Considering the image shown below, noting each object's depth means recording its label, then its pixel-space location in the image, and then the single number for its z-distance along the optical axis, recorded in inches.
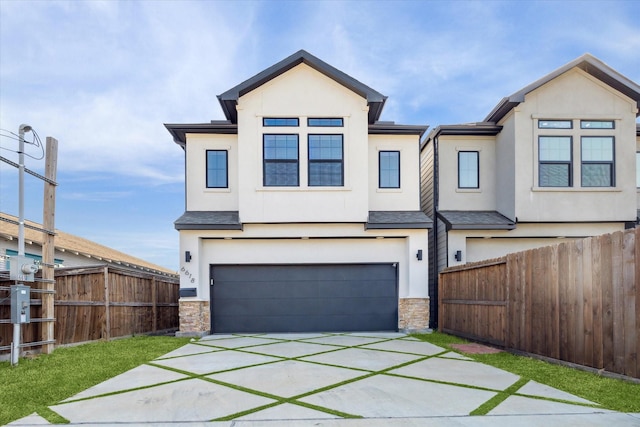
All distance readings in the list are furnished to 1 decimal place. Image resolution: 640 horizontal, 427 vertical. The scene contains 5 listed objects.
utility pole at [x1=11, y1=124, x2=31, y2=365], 286.1
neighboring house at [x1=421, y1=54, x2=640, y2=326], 474.0
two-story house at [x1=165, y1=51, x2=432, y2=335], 461.1
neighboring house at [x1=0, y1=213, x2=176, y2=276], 522.9
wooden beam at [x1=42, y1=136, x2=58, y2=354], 315.6
